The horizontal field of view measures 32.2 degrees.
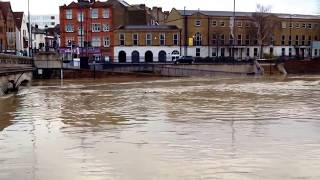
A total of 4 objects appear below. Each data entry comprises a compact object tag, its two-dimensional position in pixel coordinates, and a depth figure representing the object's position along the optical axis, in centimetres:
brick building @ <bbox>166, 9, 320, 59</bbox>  10988
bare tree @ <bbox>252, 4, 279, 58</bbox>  11138
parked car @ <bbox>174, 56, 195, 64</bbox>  9075
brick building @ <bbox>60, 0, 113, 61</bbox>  11281
